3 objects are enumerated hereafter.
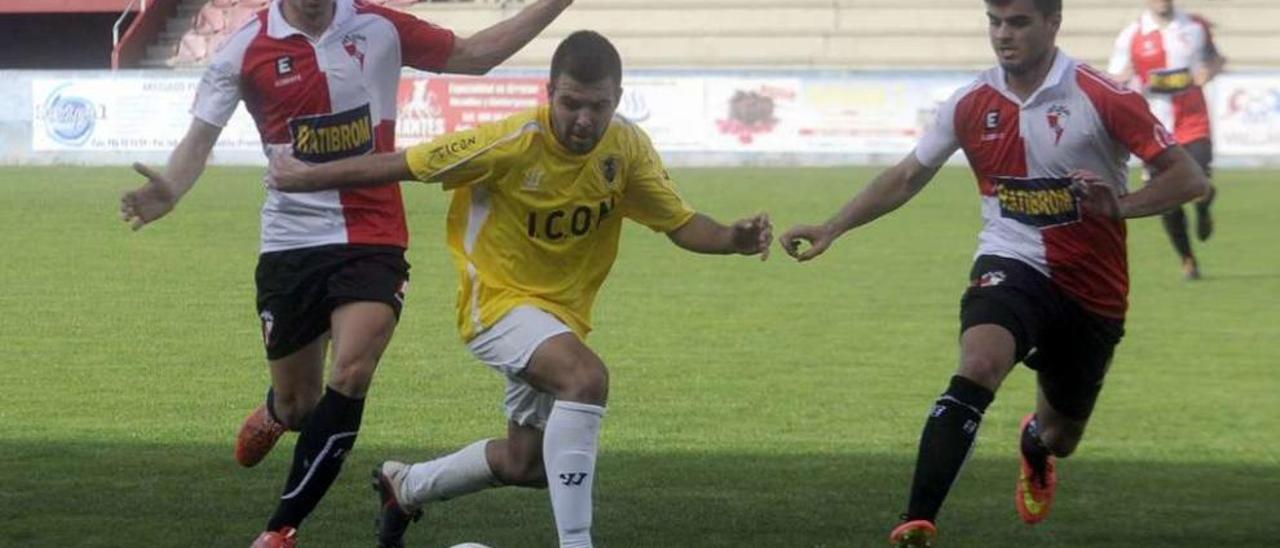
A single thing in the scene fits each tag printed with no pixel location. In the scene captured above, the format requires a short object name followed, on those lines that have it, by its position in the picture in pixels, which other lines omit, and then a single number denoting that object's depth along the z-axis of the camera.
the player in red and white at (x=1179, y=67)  33.81
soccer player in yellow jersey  12.61
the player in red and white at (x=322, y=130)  14.66
